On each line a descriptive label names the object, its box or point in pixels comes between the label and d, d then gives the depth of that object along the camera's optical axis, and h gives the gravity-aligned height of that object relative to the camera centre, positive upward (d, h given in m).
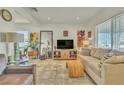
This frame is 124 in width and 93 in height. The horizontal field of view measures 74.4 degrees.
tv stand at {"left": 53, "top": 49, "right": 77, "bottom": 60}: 5.44 -0.64
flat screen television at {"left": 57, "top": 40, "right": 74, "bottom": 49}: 5.61 +0.03
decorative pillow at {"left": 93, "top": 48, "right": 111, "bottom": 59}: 3.06 -0.30
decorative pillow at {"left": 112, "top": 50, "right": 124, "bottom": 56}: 2.47 -0.26
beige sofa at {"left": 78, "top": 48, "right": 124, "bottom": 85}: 1.70 -0.60
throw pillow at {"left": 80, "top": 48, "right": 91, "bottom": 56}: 3.99 -0.35
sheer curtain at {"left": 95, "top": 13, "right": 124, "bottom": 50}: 2.97 +0.49
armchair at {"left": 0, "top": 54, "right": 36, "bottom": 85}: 1.49 -0.65
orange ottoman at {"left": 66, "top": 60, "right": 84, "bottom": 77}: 2.66 -0.84
